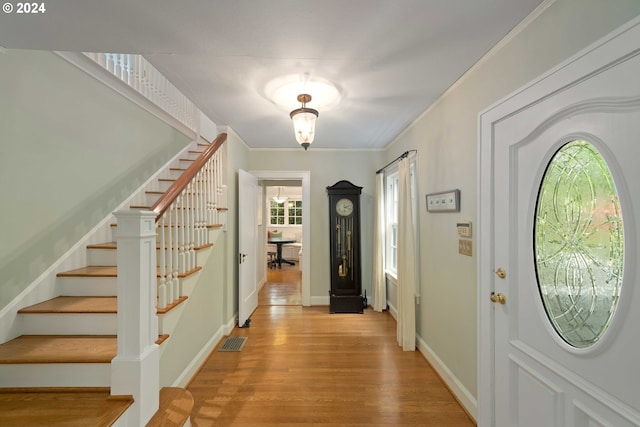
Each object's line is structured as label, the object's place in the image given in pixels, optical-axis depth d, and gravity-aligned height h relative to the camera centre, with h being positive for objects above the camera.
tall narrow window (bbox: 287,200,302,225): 8.77 +0.22
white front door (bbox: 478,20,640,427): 0.93 -0.13
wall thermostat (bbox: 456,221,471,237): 1.88 -0.07
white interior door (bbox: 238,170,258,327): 3.36 -0.37
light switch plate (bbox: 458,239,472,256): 1.89 -0.21
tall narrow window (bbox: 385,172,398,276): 3.84 -0.07
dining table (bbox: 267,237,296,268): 7.35 -0.73
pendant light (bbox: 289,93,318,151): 2.08 +0.77
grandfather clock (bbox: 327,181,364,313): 3.84 -0.43
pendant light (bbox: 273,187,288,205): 8.15 +0.65
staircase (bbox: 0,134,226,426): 1.42 -0.80
